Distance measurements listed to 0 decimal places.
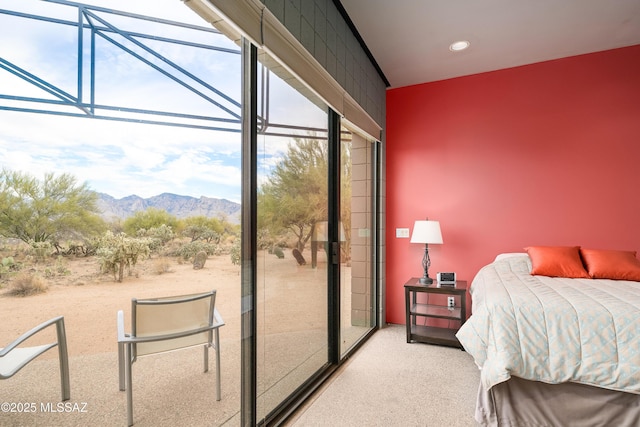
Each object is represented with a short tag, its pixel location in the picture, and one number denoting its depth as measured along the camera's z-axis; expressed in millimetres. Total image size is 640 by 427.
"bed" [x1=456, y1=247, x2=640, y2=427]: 1734
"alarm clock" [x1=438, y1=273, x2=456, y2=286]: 3442
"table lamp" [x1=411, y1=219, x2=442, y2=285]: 3426
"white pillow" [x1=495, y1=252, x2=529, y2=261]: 3257
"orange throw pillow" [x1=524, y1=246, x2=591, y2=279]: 2760
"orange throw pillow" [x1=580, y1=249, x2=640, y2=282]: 2643
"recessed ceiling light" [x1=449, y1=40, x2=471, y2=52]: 3080
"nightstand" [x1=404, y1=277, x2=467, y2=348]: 3189
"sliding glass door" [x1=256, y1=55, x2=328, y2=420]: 1867
